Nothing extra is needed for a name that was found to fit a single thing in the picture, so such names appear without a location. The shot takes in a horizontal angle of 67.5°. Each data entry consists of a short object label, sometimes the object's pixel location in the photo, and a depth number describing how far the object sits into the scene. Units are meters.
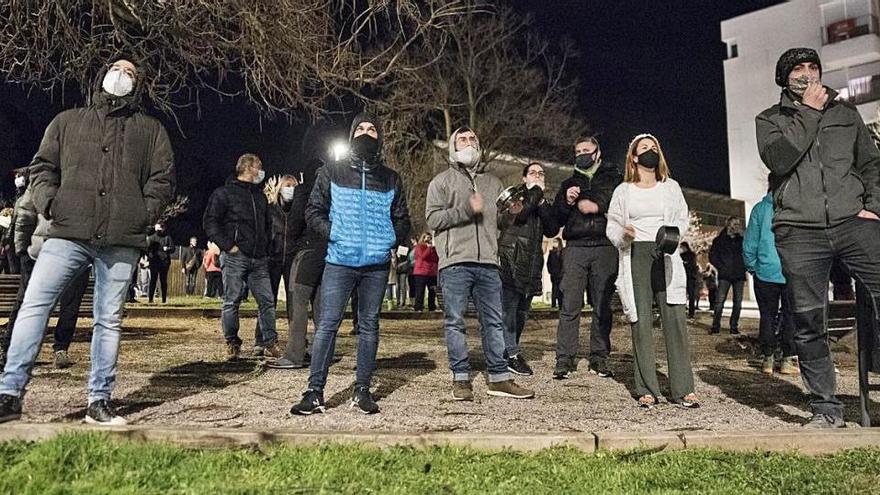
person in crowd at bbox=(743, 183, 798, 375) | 6.64
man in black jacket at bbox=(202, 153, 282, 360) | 6.80
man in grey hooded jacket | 5.03
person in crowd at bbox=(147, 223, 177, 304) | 16.58
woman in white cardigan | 4.83
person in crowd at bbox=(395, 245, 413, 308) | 17.92
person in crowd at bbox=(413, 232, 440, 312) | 15.54
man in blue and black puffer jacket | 4.51
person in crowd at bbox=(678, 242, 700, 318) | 15.12
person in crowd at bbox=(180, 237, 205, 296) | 23.38
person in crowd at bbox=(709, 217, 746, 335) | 11.45
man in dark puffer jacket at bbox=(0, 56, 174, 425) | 3.80
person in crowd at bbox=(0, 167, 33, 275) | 6.12
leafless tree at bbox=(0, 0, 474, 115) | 6.63
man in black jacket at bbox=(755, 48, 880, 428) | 3.94
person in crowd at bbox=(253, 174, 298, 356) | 7.70
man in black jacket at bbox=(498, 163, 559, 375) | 6.29
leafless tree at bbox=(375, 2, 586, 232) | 23.84
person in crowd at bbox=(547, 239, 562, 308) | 17.90
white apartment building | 38.19
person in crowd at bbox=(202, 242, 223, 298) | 18.83
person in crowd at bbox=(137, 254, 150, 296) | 19.01
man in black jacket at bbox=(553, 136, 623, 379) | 6.01
